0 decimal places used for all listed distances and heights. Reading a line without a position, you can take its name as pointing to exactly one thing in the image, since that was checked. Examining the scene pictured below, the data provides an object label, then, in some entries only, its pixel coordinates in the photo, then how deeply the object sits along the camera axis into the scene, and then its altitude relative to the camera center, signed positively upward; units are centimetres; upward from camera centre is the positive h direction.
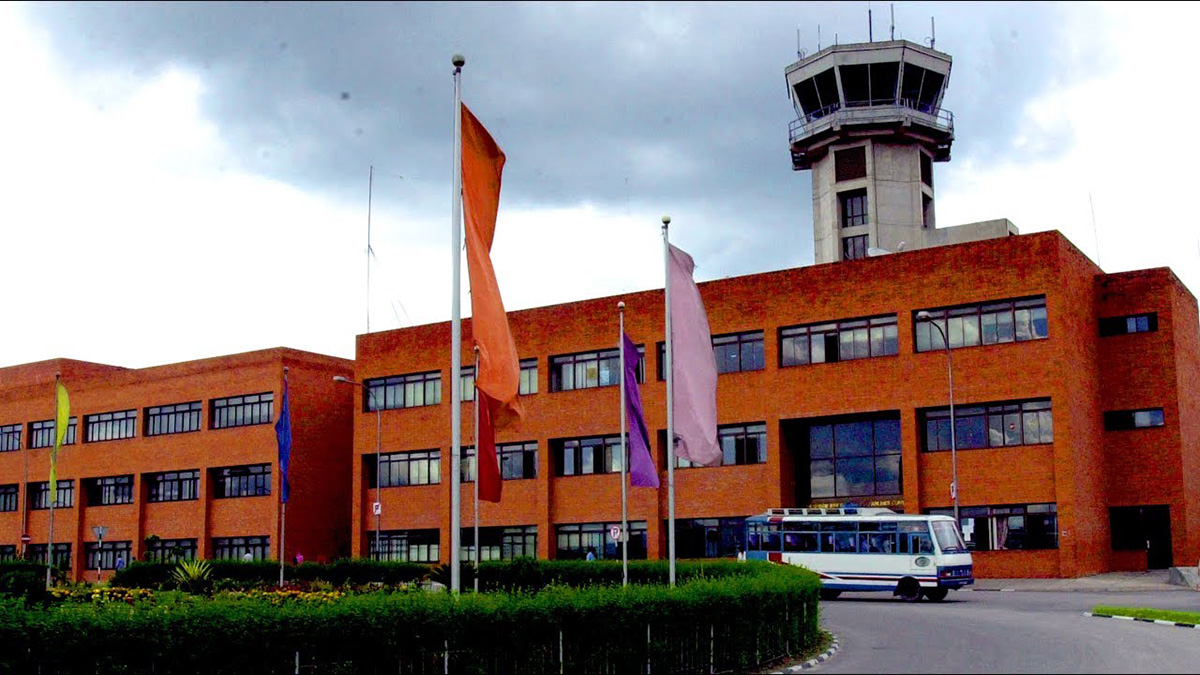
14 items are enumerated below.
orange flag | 2034 +342
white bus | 3850 -187
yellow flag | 5203 +350
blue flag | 4497 +216
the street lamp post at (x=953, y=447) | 4797 +163
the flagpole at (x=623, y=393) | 3234 +261
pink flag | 2653 +246
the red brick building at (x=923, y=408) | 4800 +341
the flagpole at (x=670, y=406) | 2678 +186
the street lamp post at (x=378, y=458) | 6316 +197
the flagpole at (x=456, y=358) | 2020 +225
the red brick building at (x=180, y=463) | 6900 +209
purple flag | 2961 +103
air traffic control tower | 7131 +2032
